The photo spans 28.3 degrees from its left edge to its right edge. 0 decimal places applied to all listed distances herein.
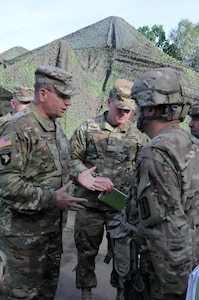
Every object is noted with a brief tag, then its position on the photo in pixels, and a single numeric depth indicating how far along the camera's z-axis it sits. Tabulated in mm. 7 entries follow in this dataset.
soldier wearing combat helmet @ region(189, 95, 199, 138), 3607
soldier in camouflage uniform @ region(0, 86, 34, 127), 4348
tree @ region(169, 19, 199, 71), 24922
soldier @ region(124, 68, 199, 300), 1834
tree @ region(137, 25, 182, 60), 26188
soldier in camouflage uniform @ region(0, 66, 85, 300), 2369
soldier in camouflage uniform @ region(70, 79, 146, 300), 3311
